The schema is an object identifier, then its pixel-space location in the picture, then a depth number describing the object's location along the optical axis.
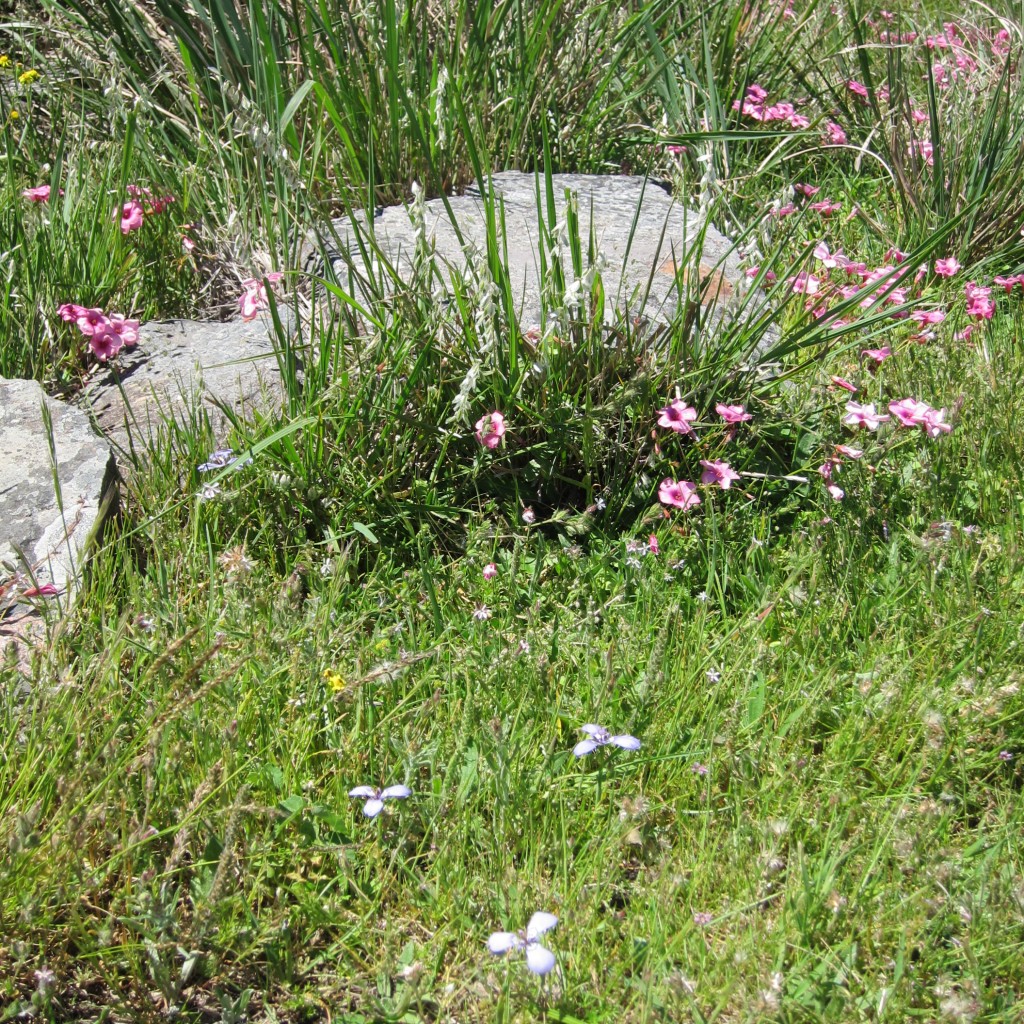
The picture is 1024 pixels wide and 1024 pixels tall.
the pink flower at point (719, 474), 2.44
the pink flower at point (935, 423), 2.46
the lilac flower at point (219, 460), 2.37
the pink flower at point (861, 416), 2.49
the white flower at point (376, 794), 1.61
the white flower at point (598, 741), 1.66
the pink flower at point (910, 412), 2.49
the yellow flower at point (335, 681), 1.93
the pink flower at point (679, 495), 2.43
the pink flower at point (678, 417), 2.43
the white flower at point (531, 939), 1.30
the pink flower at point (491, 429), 2.40
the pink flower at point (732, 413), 2.46
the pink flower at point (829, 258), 3.00
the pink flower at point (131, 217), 3.15
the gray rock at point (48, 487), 2.16
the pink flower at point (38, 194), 3.14
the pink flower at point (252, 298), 2.60
